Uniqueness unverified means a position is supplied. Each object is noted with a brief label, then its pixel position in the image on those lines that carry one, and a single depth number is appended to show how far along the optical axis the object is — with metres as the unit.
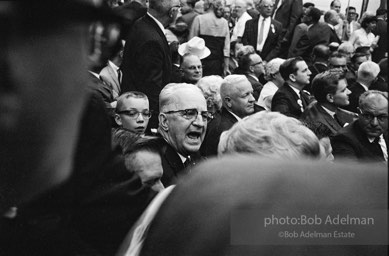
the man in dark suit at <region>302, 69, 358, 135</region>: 2.67
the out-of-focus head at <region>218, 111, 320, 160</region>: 1.07
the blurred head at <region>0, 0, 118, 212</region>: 0.88
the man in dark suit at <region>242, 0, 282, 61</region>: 9.27
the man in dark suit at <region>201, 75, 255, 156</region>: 2.36
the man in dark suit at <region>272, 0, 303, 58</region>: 10.13
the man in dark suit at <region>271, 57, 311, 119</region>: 2.91
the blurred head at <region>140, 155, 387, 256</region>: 0.82
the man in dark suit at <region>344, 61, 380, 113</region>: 2.27
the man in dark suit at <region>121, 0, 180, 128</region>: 2.93
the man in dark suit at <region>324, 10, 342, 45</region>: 7.78
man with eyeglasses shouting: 2.54
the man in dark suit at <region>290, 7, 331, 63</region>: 7.34
